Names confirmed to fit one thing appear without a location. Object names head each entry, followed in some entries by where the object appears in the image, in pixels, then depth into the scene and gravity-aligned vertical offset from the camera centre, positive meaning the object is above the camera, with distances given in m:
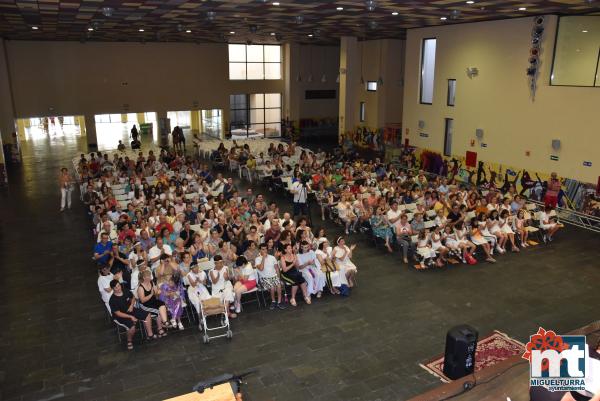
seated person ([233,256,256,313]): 8.88 -3.34
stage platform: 5.99 -3.57
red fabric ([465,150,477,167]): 18.62 -2.41
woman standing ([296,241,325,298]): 9.48 -3.31
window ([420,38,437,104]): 20.34 +1.01
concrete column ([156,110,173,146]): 28.20 -2.08
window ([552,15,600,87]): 14.41 +1.25
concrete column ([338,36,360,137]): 23.56 +0.58
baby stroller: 8.09 -3.62
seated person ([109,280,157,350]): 7.73 -3.37
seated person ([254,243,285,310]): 9.19 -3.31
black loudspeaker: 6.79 -3.50
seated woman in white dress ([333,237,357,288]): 9.73 -3.20
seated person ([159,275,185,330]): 8.30 -3.43
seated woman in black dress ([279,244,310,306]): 9.30 -3.35
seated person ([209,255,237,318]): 8.59 -3.28
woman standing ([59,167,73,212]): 15.01 -2.97
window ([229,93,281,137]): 31.13 -1.32
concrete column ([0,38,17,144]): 22.59 -0.64
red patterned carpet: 7.32 -3.95
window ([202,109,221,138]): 31.93 -2.07
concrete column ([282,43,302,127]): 29.59 +0.59
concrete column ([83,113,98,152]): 26.50 -2.14
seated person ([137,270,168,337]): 8.02 -3.36
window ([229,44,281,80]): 29.64 +1.85
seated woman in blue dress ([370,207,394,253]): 12.06 -3.22
